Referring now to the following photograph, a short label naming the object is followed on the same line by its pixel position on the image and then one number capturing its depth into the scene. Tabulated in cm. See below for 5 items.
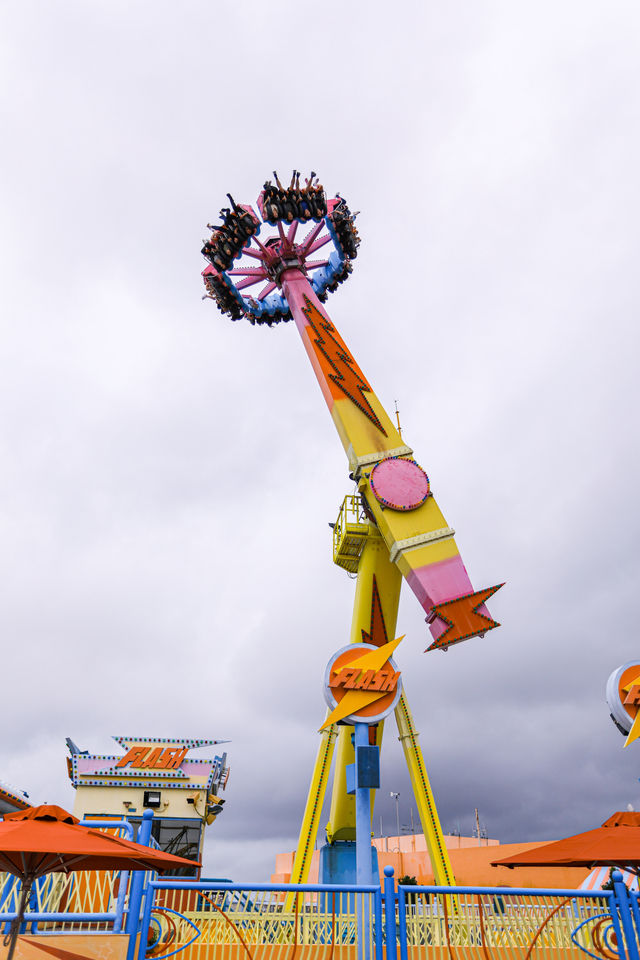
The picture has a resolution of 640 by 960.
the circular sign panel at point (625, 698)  1488
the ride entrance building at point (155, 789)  1934
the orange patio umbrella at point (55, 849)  609
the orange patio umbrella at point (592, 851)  748
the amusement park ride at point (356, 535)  1359
